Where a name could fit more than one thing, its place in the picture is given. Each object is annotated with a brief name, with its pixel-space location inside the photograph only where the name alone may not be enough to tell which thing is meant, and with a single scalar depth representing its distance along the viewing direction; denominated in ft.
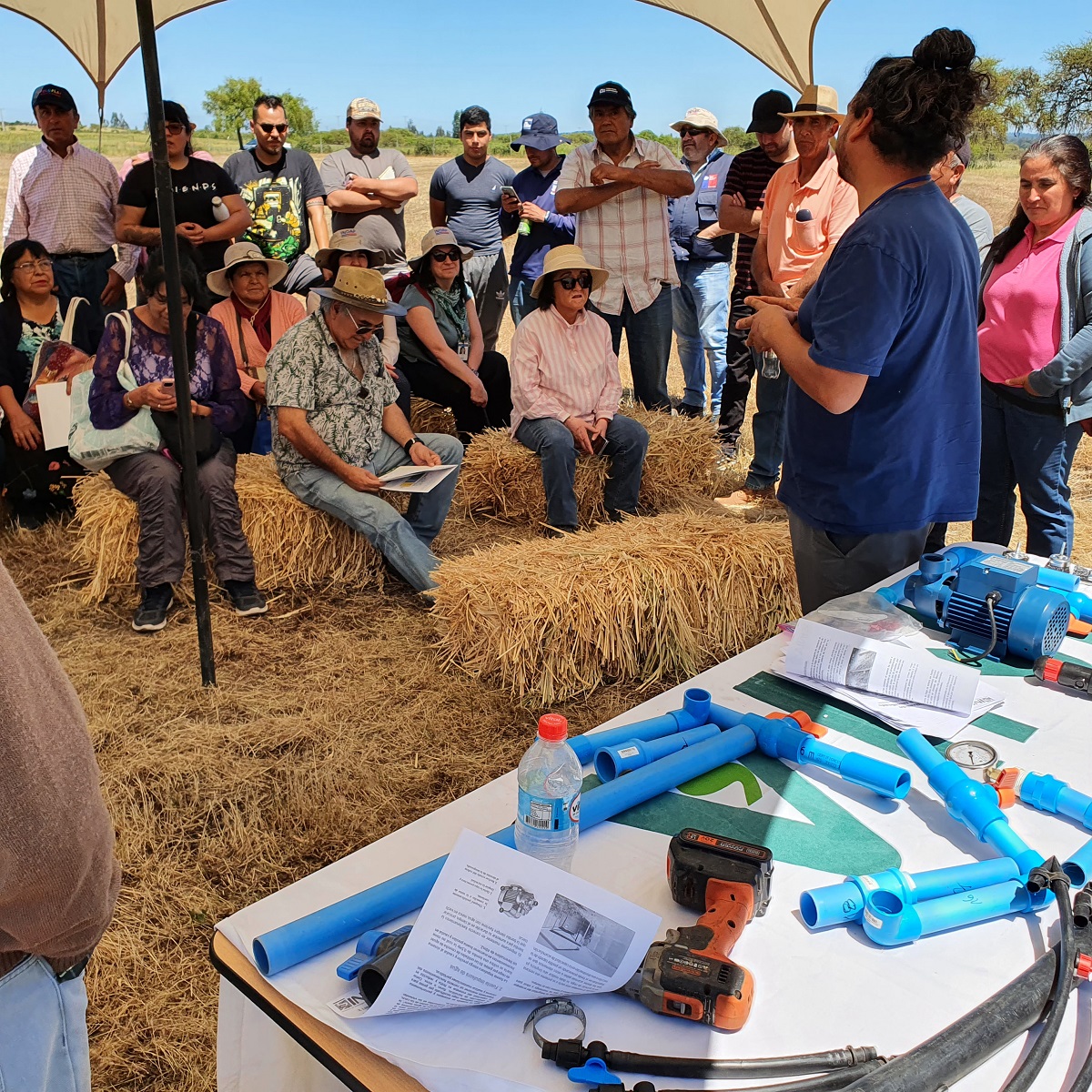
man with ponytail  6.23
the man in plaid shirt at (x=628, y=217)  16.72
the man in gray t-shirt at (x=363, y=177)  19.71
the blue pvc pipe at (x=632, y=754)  5.10
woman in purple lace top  12.36
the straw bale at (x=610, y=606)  10.69
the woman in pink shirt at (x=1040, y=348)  10.45
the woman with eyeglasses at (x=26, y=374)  14.28
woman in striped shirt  14.69
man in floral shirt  12.59
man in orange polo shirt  13.56
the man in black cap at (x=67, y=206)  17.02
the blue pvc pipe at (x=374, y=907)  3.87
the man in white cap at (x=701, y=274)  20.47
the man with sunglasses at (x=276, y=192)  18.31
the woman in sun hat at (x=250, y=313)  15.14
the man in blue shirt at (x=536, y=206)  19.80
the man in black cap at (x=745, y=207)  16.29
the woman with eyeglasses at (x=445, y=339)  17.15
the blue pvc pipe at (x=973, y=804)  4.46
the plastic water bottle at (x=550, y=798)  4.15
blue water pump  6.25
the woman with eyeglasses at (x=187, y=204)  16.56
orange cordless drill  3.60
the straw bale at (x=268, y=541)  12.57
